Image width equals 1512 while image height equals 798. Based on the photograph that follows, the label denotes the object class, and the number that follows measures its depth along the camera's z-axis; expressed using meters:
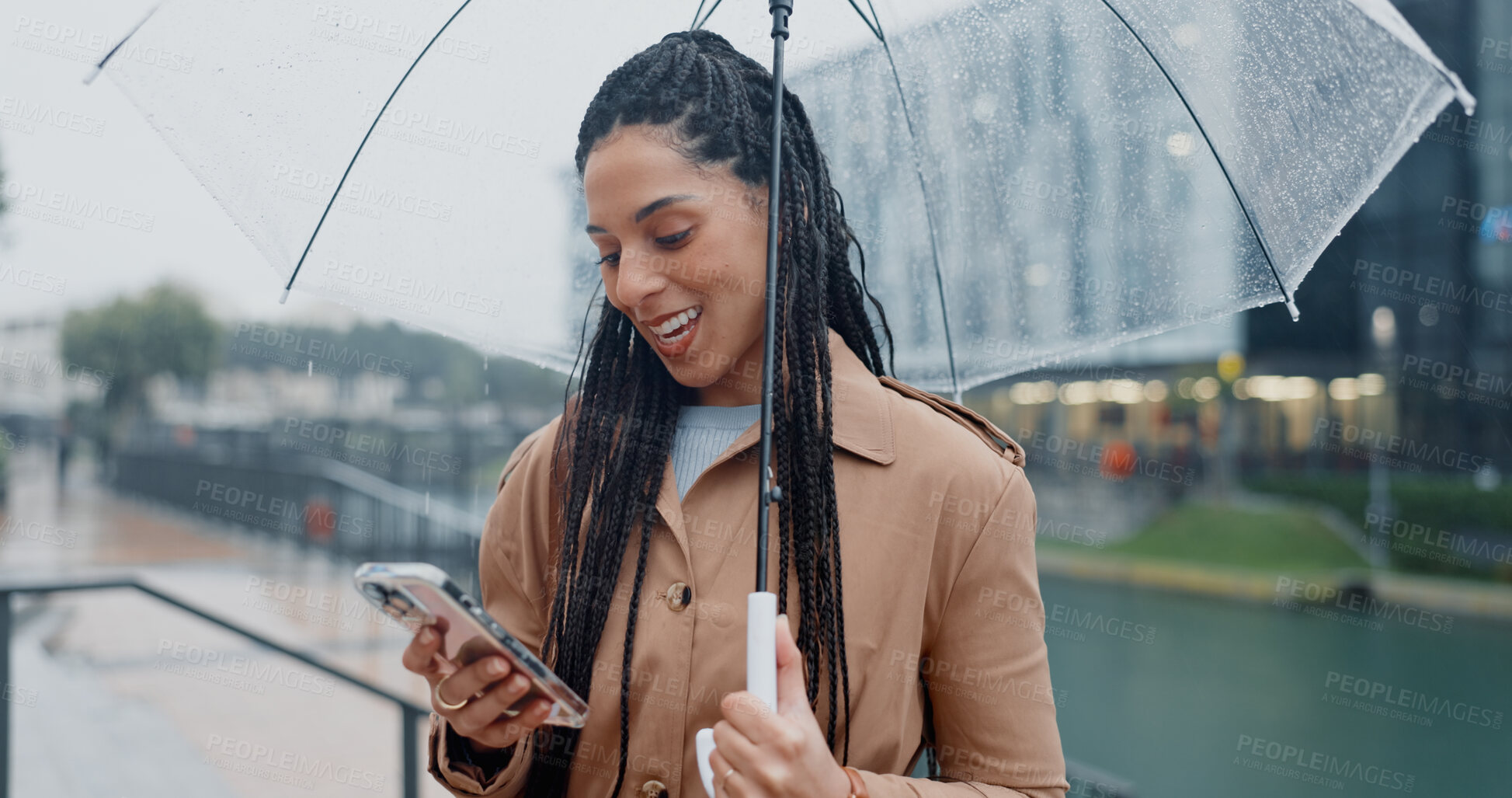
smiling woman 1.37
